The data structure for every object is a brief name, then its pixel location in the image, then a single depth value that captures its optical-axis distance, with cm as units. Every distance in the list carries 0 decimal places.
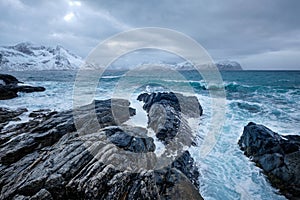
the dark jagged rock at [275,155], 746
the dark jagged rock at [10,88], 2167
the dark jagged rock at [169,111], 1092
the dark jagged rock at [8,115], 1209
